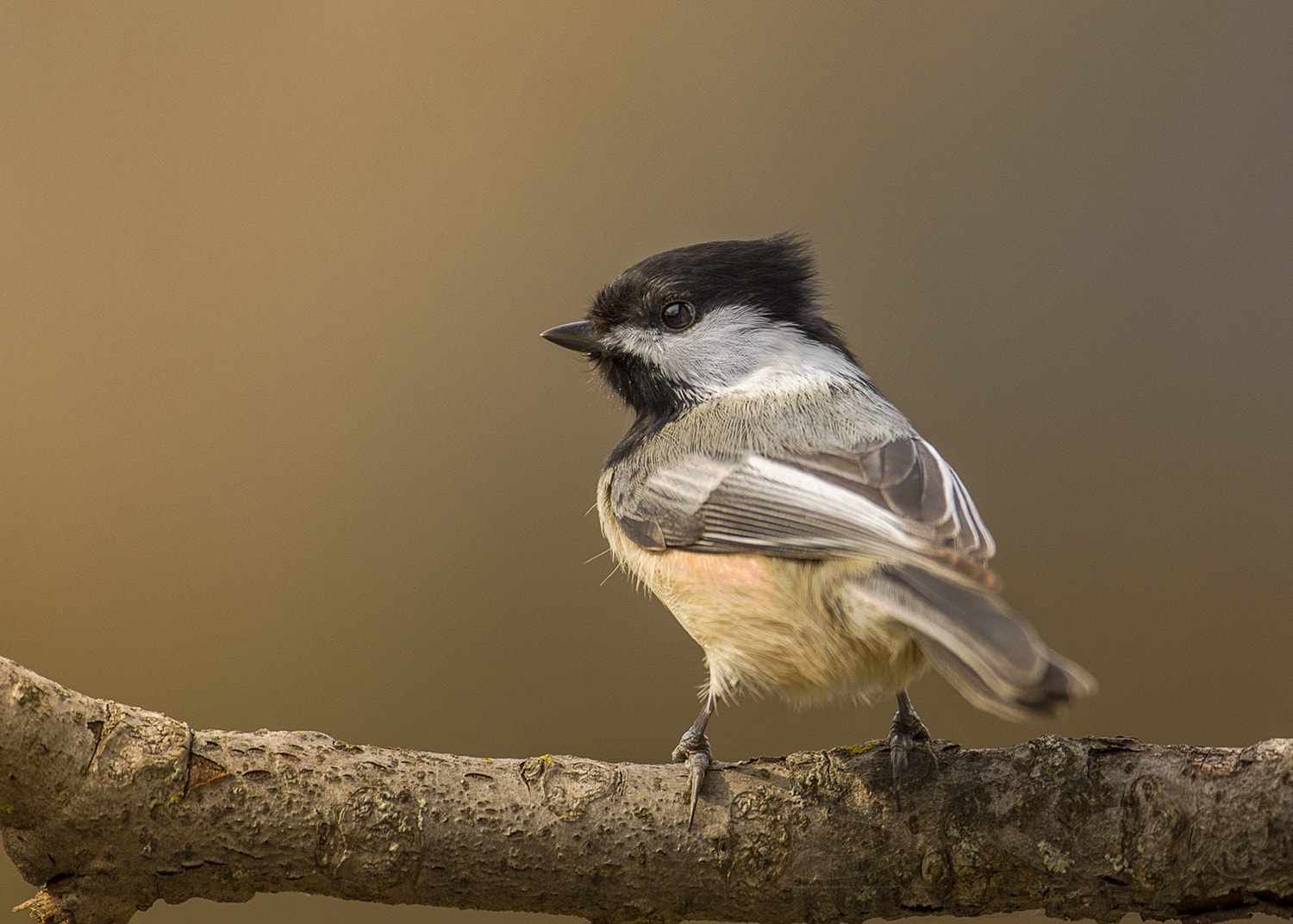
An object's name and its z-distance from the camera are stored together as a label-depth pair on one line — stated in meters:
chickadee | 2.78
